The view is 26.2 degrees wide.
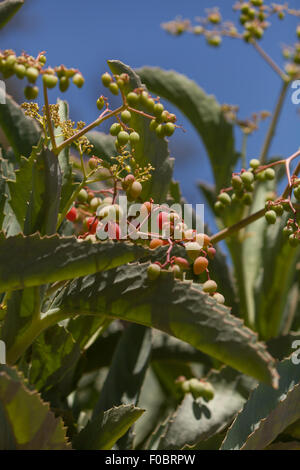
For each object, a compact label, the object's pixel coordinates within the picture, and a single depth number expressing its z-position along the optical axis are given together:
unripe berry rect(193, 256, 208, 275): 0.80
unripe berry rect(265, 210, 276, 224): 0.87
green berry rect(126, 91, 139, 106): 0.80
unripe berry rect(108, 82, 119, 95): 0.79
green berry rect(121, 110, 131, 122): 0.81
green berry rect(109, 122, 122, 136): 0.82
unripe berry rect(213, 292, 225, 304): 0.77
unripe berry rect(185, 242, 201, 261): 0.78
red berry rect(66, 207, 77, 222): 0.95
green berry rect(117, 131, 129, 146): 0.81
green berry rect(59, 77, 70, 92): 0.75
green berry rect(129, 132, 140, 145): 0.83
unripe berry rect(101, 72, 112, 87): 0.80
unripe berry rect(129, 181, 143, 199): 0.81
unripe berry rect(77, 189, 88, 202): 0.93
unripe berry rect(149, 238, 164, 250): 0.81
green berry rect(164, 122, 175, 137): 0.82
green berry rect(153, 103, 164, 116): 0.81
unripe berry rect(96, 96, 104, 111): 0.81
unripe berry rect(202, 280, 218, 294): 0.78
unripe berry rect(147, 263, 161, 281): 0.71
